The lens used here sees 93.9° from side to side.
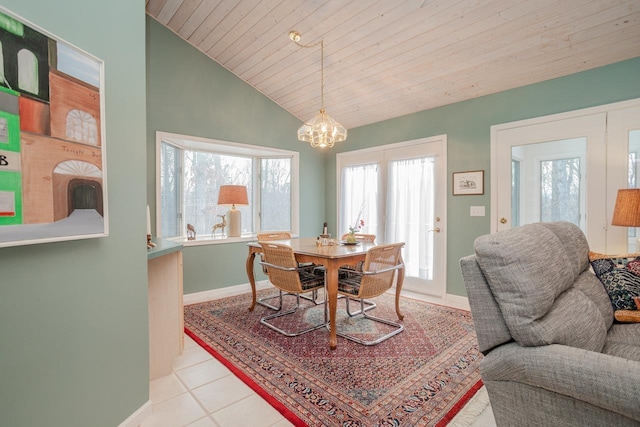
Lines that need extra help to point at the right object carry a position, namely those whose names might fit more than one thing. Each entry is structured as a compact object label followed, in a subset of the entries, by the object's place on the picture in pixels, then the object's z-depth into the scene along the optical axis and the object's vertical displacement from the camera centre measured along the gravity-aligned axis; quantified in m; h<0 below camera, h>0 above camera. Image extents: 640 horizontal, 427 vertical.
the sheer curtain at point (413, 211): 3.87 -0.04
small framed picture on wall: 3.37 +0.28
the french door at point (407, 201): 3.77 +0.10
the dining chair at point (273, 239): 3.47 -0.37
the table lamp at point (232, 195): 3.72 +0.18
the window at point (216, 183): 3.70 +0.38
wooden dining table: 2.41 -0.42
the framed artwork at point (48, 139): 0.96 +0.26
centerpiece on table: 3.07 -0.30
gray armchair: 0.97 -0.52
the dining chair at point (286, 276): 2.61 -0.61
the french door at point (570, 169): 2.54 +0.36
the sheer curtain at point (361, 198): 4.50 +0.15
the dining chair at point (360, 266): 3.06 -0.60
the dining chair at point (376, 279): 2.48 -0.62
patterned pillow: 1.70 -0.42
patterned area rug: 1.68 -1.13
